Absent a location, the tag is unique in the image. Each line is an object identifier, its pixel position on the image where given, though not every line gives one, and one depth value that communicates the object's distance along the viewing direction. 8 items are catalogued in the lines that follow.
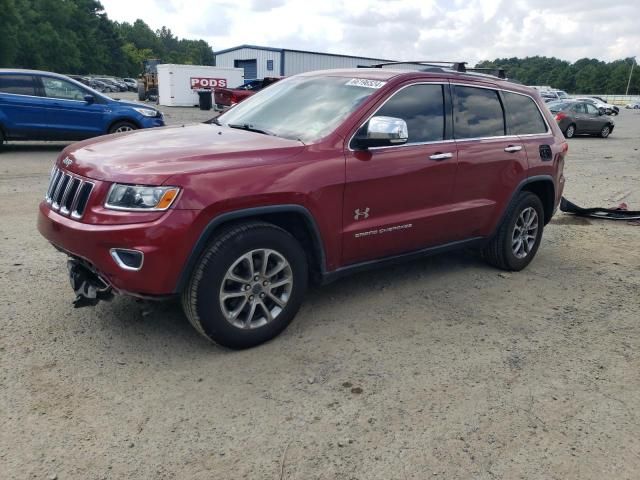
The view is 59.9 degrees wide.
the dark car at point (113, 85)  59.84
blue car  10.75
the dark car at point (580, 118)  21.34
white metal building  41.88
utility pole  94.62
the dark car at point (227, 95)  20.85
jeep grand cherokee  3.09
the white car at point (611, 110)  41.97
